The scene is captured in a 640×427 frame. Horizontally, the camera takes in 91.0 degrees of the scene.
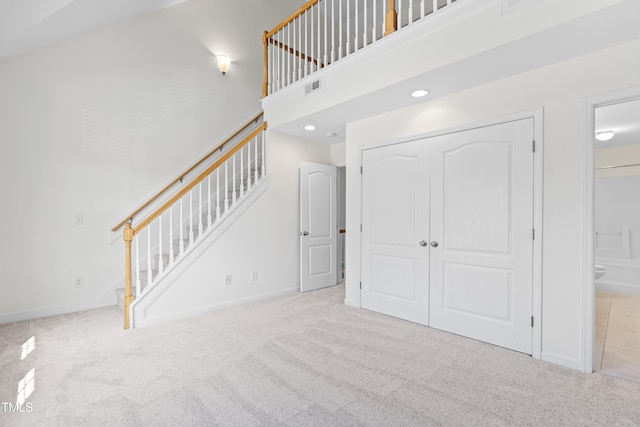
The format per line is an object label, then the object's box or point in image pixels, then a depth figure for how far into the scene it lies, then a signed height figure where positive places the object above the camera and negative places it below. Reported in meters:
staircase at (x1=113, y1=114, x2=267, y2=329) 3.26 -0.03
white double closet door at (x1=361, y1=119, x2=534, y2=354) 2.68 -0.21
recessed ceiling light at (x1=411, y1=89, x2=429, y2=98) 2.99 +1.14
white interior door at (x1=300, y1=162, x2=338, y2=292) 4.73 -0.24
